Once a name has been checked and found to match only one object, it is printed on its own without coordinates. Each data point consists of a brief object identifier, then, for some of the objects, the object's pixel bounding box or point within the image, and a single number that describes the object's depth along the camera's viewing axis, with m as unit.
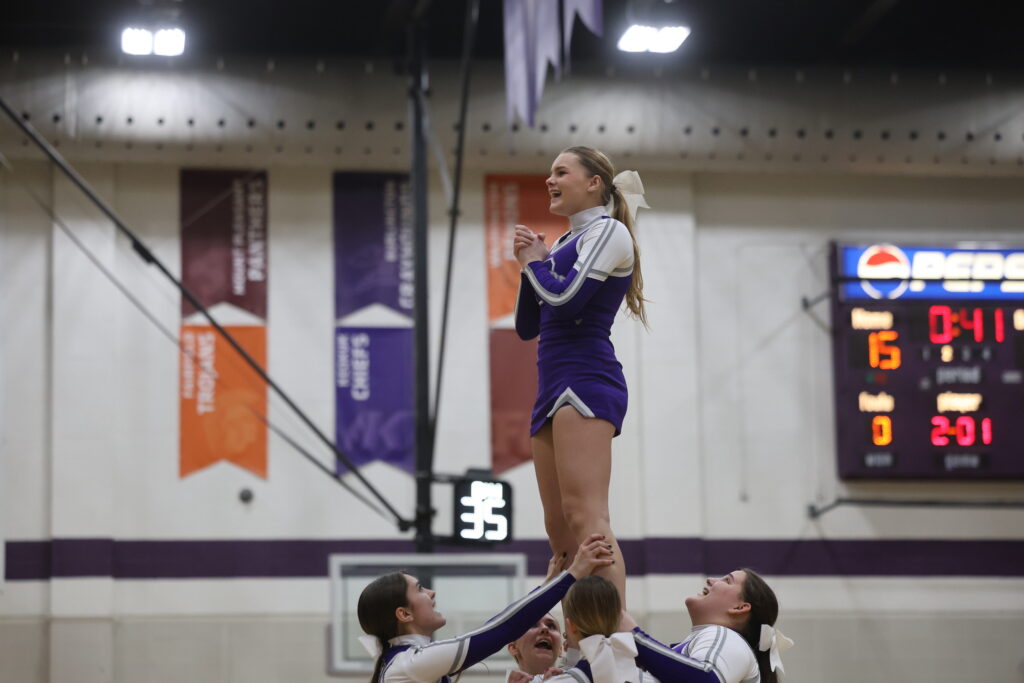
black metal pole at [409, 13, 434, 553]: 18.94
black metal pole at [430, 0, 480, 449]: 18.02
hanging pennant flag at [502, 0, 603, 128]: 11.49
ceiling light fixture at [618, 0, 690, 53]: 18.78
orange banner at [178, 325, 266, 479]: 21.39
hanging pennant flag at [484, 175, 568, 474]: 21.97
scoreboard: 21.64
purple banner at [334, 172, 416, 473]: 21.77
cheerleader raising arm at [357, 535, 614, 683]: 7.34
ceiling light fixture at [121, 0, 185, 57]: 19.75
